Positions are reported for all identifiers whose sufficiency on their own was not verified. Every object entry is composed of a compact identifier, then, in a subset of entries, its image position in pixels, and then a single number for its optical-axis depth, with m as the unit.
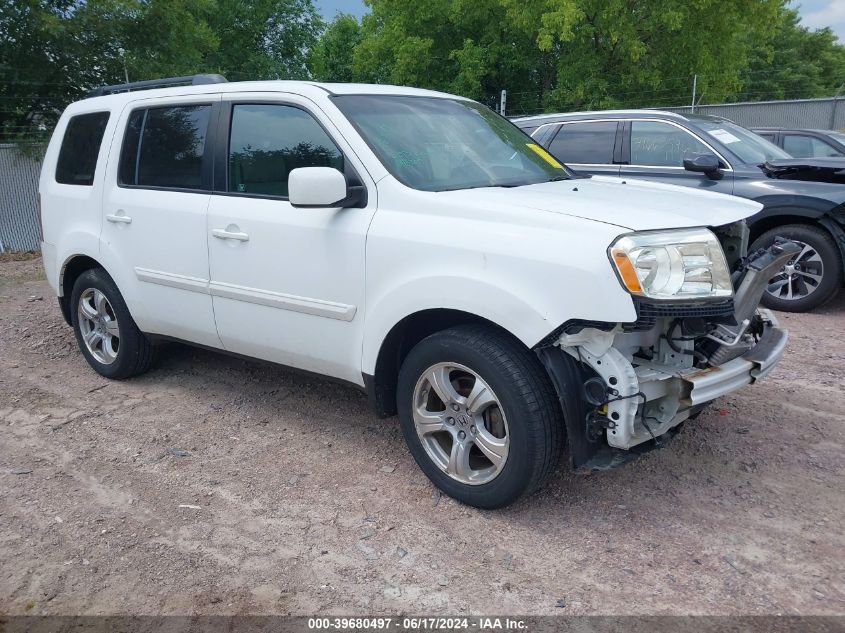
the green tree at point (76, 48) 13.99
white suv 2.90
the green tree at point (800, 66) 46.34
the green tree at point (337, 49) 43.59
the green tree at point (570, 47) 23.22
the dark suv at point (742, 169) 6.49
